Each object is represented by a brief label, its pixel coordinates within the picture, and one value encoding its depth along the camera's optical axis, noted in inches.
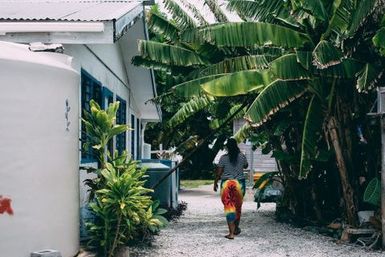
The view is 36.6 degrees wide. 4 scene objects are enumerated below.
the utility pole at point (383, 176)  339.3
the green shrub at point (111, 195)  260.4
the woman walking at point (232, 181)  392.5
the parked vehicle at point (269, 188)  491.2
